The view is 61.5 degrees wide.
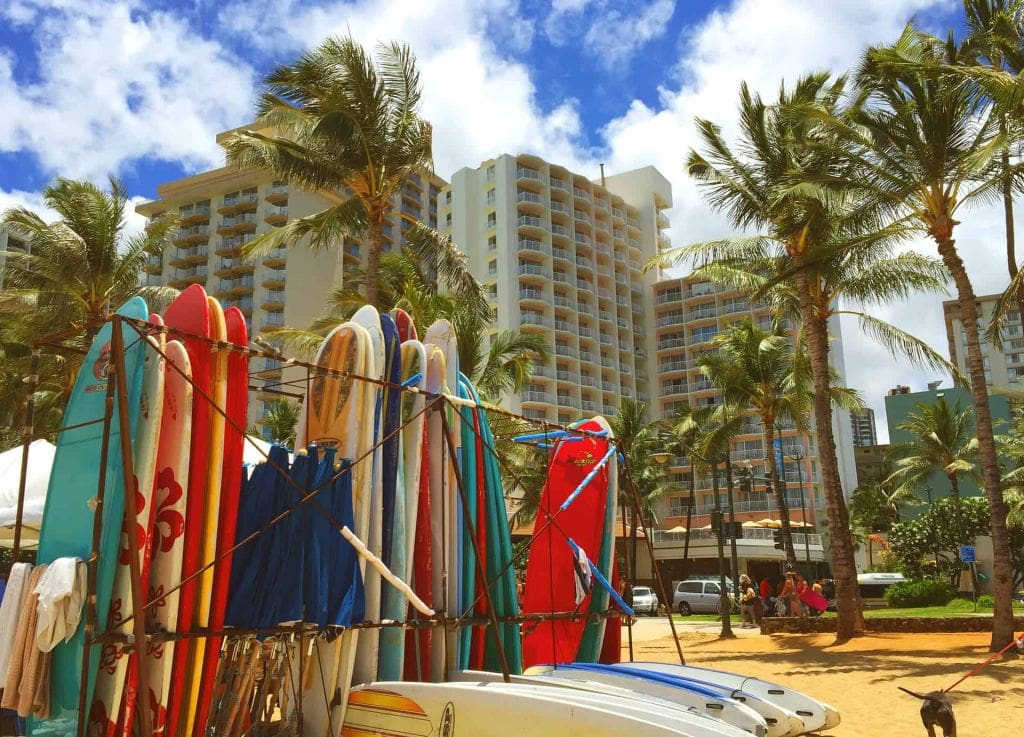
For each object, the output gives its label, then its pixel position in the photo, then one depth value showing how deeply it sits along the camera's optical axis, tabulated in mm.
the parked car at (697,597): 33609
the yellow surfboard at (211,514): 6285
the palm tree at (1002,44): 13797
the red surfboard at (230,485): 6430
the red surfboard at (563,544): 9906
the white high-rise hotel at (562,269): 63250
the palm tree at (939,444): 41812
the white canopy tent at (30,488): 9242
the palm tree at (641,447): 41531
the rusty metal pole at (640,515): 8570
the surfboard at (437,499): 7879
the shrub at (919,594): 27734
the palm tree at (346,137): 15688
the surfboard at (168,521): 6043
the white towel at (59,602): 5473
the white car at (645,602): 36188
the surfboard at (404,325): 8866
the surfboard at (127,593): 5832
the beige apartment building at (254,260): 59750
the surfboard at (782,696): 7777
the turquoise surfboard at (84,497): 5844
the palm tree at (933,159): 14188
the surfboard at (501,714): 5789
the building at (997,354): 102312
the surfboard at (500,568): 8727
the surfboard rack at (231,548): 5414
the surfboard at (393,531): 7504
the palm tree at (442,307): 17688
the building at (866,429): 161875
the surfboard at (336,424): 7031
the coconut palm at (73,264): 18984
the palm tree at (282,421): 33500
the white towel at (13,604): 5773
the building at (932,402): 68650
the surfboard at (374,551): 7289
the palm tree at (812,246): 16656
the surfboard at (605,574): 9945
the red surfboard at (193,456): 6211
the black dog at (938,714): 6832
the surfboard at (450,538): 7957
